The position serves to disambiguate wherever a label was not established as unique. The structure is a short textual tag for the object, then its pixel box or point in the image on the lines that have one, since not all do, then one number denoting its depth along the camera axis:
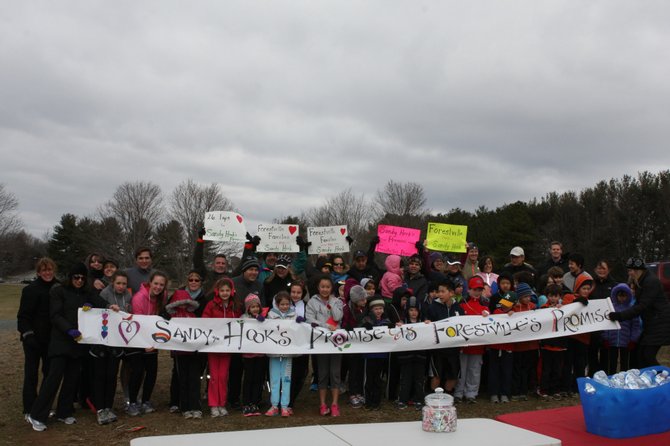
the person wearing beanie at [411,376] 7.68
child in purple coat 8.39
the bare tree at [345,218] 49.58
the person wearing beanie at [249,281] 8.14
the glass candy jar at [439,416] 4.50
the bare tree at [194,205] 41.44
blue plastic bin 5.50
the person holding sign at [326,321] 7.47
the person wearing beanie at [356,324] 7.81
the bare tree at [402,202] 50.19
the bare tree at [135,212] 43.38
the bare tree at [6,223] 50.09
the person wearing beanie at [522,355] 8.30
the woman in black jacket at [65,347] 6.54
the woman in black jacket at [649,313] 7.77
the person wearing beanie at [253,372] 7.33
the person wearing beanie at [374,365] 7.65
